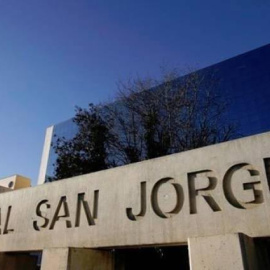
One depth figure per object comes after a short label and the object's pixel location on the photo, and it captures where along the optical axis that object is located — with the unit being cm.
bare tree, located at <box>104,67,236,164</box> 1001
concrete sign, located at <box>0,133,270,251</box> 402
